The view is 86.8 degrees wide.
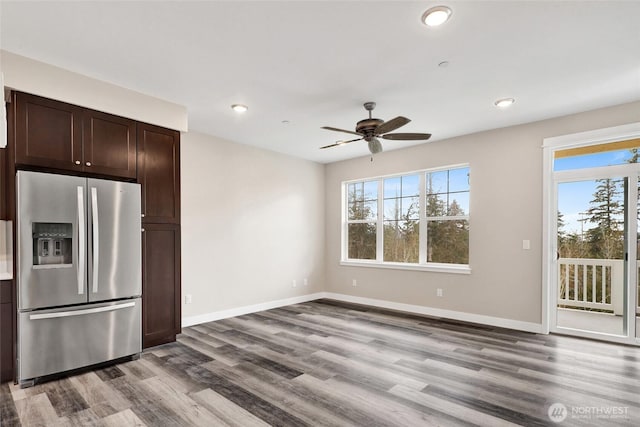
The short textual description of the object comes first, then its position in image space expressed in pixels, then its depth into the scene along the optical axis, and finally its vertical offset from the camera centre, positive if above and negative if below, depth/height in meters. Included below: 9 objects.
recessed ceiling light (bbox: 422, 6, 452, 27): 2.25 +1.34
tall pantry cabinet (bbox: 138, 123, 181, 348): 3.72 -0.21
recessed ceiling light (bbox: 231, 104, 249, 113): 3.89 +1.22
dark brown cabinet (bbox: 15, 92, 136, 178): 2.93 +0.71
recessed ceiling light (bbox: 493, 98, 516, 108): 3.72 +1.22
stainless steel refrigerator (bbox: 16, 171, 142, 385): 2.86 -0.55
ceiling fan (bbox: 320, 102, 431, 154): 3.74 +0.89
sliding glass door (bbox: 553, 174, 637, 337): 4.02 -0.47
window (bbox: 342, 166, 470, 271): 5.24 -0.15
